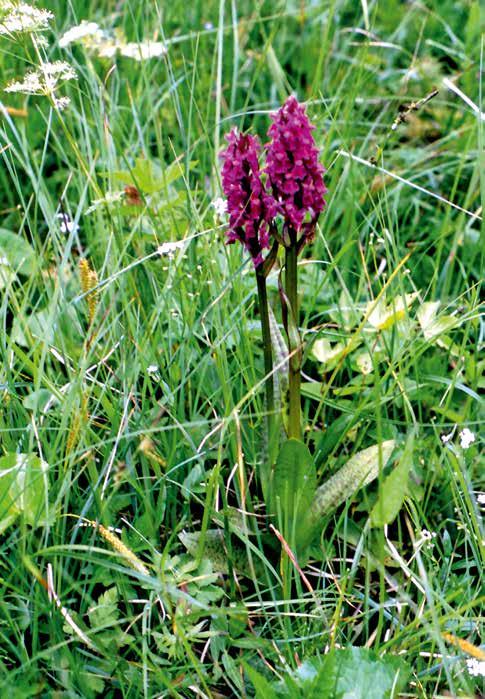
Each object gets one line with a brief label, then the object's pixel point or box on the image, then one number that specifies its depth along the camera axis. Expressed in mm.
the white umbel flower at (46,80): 1116
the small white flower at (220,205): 1170
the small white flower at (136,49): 1305
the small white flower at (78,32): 1223
